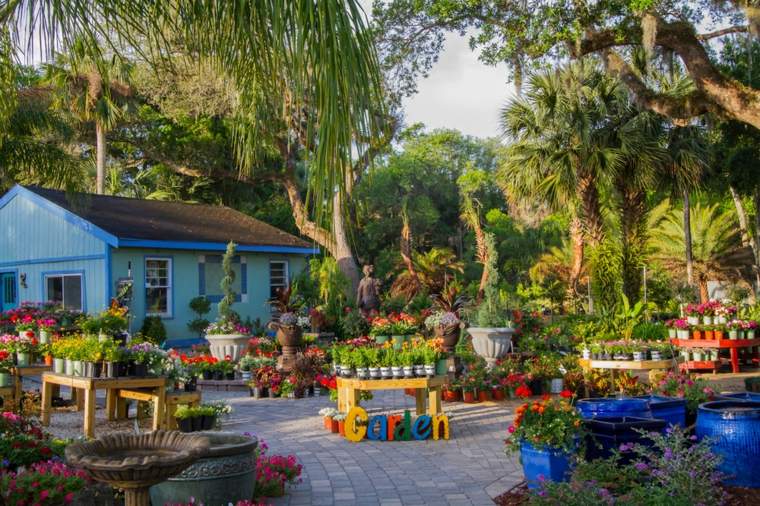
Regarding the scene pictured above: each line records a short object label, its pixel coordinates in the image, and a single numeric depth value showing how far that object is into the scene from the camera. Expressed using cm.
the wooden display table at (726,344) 1465
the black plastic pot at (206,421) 866
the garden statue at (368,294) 1925
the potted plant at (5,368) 977
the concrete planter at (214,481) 513
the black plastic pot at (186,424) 854
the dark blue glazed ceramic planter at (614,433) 607
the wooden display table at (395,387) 909
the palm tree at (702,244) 2866
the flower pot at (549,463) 590
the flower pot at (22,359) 1108
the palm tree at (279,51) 290
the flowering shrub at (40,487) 425
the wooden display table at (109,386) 893
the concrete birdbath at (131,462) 379
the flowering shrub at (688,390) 723
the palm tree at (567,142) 1866
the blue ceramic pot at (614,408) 663
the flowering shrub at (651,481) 477
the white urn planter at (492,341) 1409
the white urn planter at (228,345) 1648
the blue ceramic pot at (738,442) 598
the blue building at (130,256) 1997
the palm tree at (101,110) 2377
